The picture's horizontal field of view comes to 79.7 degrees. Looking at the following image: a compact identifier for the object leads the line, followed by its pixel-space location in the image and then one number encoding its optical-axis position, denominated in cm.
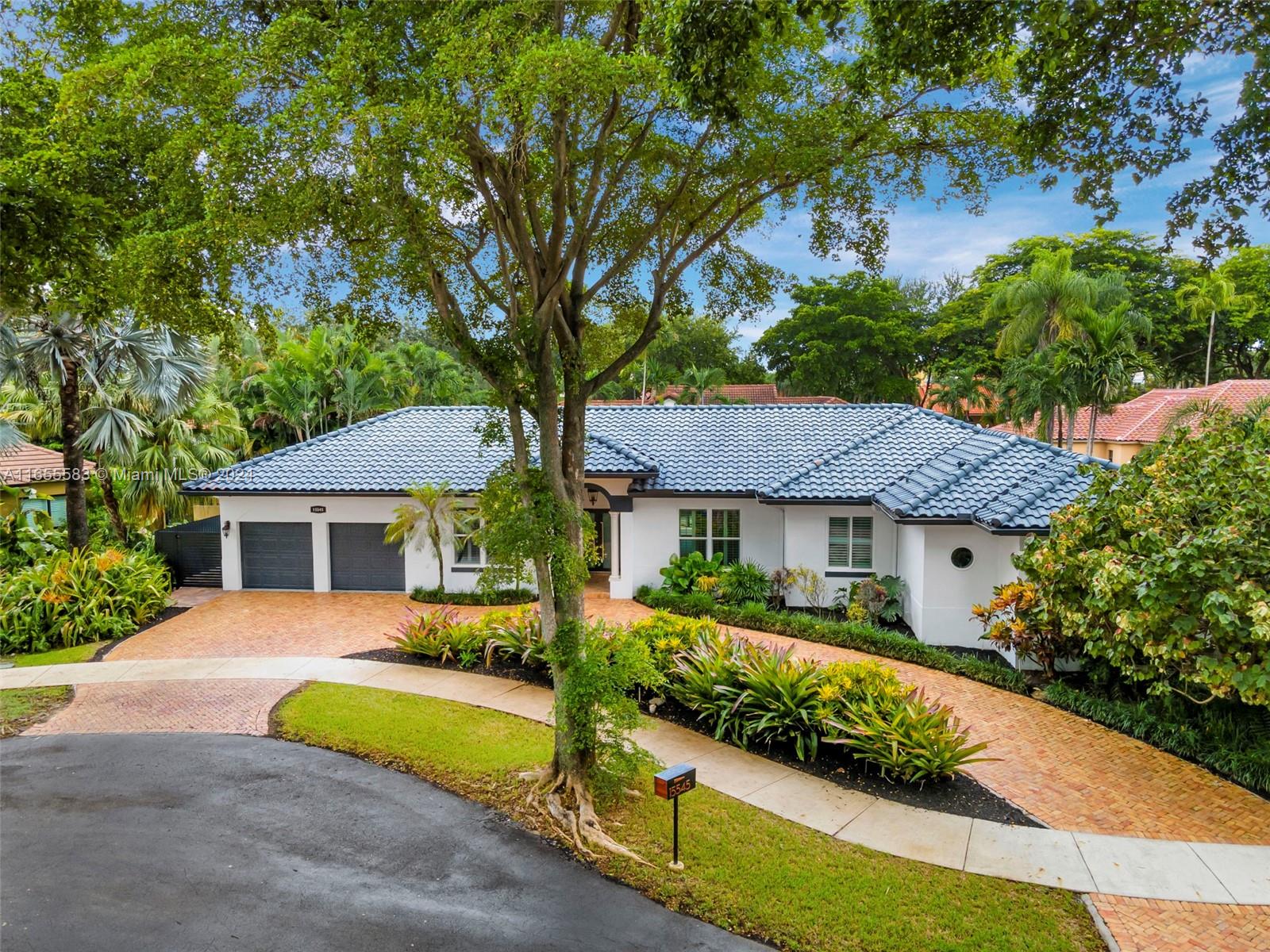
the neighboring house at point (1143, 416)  3347
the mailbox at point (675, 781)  680
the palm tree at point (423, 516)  1753
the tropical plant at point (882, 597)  1577
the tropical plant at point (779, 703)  973
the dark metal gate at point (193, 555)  1952
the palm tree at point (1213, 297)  3250
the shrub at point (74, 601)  1447
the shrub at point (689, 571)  1755
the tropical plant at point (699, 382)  4859
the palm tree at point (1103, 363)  2489
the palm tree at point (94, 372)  1562
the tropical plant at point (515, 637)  1278
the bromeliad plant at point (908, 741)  887
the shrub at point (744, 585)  1680
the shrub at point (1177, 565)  806
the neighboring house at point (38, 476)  2108
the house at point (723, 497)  1424
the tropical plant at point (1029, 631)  1165
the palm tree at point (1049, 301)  3105
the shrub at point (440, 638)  1341
